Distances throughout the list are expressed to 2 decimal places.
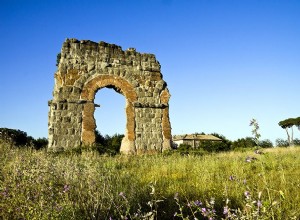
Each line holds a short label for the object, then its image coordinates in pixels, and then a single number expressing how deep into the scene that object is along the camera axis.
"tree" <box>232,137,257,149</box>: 25.63
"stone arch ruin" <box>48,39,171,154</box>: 11.90
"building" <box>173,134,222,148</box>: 48.03
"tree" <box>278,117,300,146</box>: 38.63
